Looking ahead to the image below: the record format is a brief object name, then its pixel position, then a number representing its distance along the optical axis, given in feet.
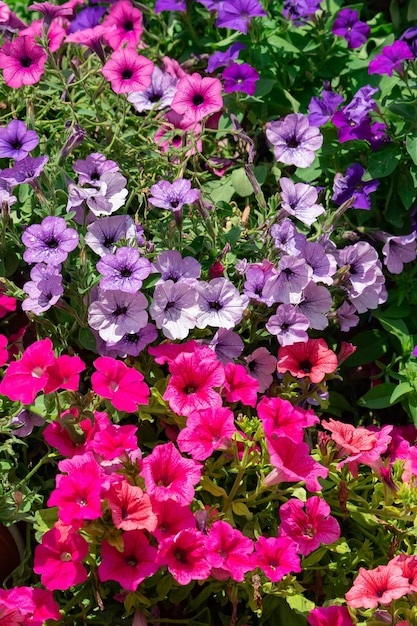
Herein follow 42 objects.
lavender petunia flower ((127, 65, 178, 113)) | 7.20
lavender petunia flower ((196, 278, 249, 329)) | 5.84
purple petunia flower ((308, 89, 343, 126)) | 6.88
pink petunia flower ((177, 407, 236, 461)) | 5.09
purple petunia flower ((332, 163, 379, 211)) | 6.68
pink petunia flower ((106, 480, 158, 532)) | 4.77
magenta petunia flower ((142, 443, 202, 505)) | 4.93
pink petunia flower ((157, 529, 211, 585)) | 4.82
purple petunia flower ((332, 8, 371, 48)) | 7.38
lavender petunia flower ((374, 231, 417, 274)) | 6.72
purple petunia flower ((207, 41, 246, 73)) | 7.13
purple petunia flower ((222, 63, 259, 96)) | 6.89
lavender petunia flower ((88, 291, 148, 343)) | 5.62
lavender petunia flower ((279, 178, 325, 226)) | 6.16
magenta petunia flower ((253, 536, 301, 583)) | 4.96
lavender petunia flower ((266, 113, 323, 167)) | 6.59
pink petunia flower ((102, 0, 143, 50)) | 7.43
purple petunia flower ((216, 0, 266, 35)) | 7.14
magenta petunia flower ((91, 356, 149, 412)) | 5.13
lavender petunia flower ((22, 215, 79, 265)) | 5.69
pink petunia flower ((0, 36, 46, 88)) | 6.38
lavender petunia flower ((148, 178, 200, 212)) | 5.87
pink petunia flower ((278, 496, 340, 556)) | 5.23
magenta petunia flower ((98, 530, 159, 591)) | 4.80
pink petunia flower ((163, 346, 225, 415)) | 5.32
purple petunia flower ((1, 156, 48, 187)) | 5.98
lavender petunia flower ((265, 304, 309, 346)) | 5.89
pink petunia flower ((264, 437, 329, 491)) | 5.11
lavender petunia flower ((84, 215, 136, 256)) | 5.87
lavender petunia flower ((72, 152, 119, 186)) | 6.22
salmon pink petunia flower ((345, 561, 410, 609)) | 4.89
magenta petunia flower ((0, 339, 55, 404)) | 5.06
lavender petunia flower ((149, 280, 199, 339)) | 5.74
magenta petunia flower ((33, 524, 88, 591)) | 4.85
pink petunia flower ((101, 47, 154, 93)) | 6.41
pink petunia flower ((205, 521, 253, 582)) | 4.89
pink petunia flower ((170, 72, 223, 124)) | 6.46
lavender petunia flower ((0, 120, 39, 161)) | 6.10
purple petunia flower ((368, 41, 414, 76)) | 6.63
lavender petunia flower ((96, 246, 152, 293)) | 5.57
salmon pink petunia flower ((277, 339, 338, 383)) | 5.80
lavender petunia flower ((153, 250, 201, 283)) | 5.84
